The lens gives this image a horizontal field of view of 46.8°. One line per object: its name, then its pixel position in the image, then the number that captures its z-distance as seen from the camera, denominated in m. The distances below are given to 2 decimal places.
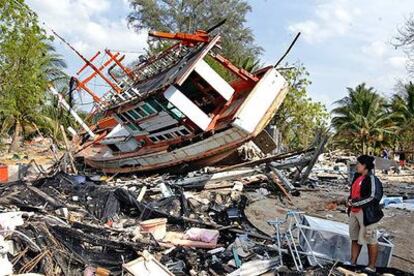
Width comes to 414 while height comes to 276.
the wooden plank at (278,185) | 11.78
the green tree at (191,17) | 36.94
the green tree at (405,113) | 32.94
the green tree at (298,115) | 32.16
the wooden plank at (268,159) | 13.01
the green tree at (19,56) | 15.86
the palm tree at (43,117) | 31.31
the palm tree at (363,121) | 32.41
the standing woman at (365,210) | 6.04
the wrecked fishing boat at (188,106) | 14.12
